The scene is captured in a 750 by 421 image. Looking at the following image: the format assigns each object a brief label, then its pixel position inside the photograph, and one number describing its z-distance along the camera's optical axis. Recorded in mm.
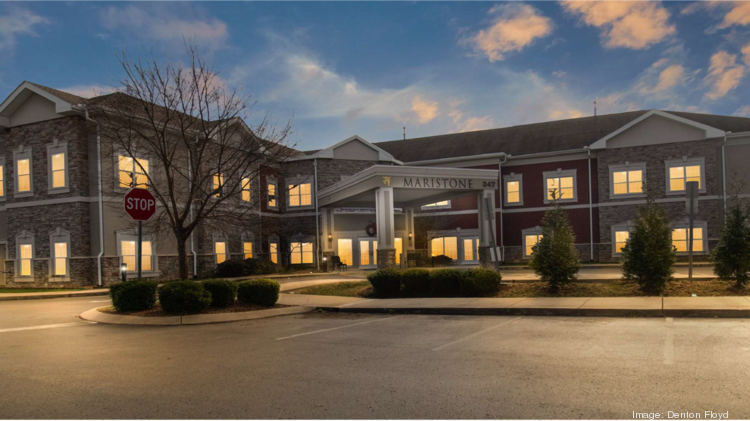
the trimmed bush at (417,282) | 16297
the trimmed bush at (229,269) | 28812
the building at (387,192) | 24281
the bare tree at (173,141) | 18000
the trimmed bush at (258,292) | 14305
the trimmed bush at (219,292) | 13820
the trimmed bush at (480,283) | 15391
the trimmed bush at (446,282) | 15867
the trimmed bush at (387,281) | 16578
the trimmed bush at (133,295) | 13469
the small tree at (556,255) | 14953
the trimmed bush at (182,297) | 12914
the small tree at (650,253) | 14000
